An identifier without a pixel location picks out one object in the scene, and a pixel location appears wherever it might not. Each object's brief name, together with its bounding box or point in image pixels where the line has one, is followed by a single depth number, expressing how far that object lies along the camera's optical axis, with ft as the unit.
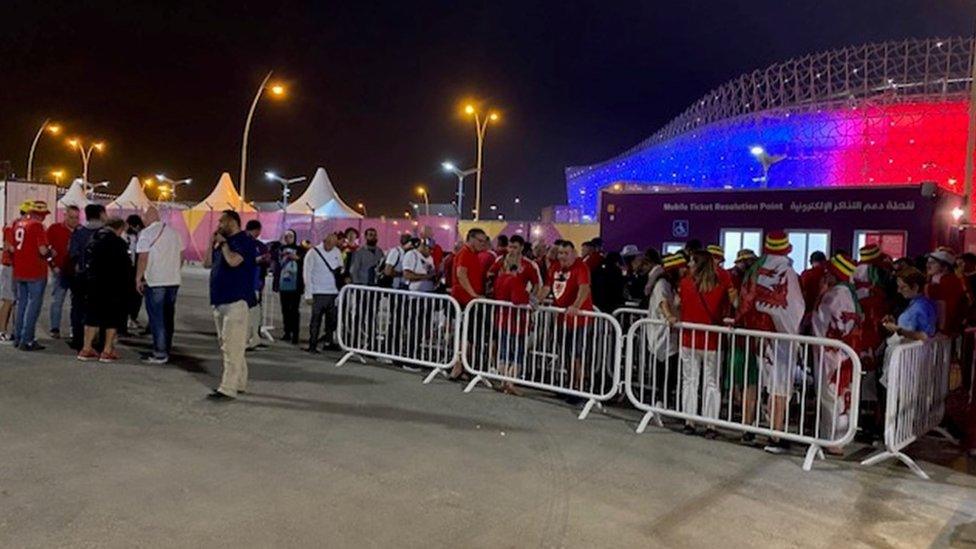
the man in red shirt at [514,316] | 27.96
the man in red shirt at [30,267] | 32.22
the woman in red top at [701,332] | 22.97
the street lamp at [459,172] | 123.13
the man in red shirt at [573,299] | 26.37
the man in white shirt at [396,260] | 36.48
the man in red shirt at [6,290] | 33.55
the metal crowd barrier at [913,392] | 20.30
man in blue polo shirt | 24.76
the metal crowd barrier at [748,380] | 21.15
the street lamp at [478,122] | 99.35
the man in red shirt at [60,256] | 34.32
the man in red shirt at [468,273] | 29.91
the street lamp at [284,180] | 159.88
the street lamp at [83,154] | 173.29
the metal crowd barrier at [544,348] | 25.86
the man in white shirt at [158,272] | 30.78
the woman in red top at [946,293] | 25.91
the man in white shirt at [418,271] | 34.76
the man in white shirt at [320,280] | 35.53
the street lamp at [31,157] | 153.99
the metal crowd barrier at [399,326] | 30.63
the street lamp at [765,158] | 126.37
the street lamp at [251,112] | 83.20
